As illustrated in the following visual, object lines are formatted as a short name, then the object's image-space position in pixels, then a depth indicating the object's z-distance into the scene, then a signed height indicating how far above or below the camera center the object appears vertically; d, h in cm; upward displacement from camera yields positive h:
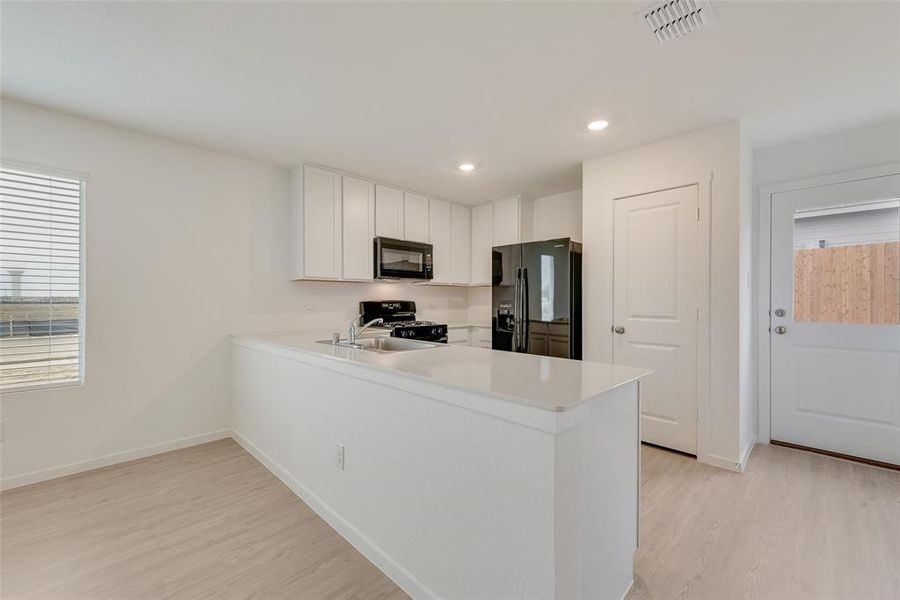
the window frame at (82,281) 257 +13
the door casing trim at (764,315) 307 -11
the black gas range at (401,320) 375 -21
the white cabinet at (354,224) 342 +80
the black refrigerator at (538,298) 330 +3
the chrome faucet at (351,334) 240 -21
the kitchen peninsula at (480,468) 108 -60
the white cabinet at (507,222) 439 +94
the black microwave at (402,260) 383 +44
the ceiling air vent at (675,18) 156 +121
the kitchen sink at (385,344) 261 -30
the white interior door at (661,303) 276 -1
